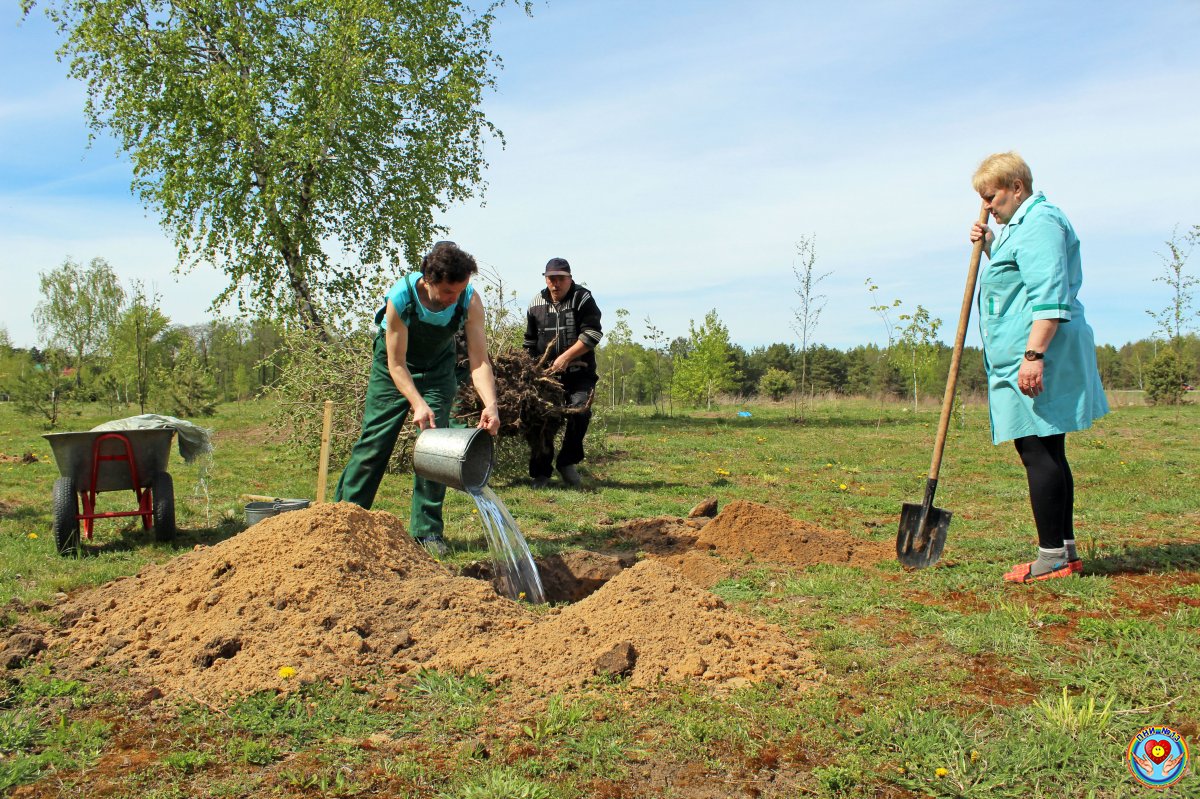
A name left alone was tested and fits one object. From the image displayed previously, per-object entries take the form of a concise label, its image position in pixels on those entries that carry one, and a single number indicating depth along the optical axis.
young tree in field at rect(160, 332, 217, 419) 20.39
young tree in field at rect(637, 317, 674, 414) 25.36
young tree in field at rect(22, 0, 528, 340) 15.63
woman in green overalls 4.43
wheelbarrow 5.20
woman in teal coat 3.76
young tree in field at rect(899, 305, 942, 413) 19.48
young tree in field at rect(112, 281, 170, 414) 20.48
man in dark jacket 7.71
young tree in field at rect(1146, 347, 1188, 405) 21.24
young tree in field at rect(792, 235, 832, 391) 19.84
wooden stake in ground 4.71
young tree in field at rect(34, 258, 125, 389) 35.00
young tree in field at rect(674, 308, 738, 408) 22.62
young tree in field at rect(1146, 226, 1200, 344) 17.19
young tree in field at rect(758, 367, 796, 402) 31.81
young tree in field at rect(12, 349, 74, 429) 18.50
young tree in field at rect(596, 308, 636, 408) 21.38
